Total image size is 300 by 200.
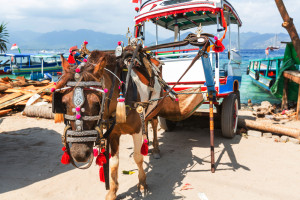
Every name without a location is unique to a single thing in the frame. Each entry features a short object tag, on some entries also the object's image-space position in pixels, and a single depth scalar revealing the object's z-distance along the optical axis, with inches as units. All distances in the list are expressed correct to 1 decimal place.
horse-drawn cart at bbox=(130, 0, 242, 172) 177.5
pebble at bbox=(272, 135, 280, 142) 213.8
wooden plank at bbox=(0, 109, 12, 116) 332.5
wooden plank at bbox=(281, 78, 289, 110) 365.6
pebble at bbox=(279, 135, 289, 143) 210.4
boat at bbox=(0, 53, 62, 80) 795.4
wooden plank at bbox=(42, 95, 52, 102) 378.1
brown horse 79.6
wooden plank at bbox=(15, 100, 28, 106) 363.8
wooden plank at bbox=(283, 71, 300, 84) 297.9
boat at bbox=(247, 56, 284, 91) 575.8
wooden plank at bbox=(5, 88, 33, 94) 397.1
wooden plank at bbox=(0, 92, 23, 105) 359.3
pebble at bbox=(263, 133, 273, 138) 225.3
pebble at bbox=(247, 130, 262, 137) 228.3
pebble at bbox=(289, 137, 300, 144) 205.4
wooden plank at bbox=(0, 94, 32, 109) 351.1
